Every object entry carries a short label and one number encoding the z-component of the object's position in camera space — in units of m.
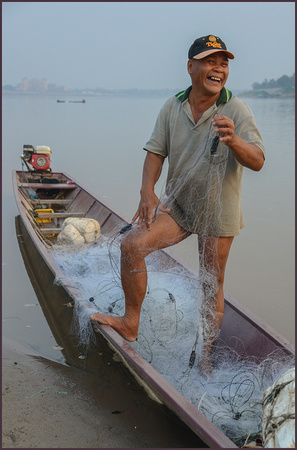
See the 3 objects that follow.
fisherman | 2.92
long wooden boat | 2.75
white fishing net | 3.21
